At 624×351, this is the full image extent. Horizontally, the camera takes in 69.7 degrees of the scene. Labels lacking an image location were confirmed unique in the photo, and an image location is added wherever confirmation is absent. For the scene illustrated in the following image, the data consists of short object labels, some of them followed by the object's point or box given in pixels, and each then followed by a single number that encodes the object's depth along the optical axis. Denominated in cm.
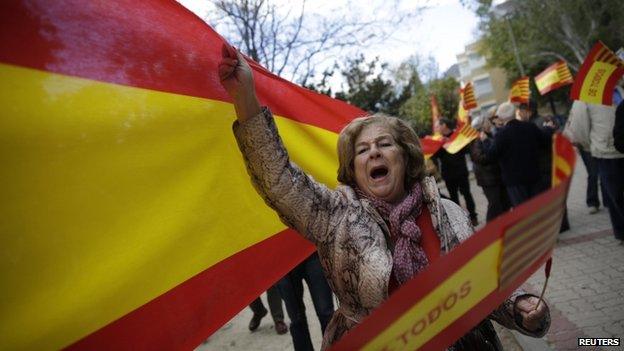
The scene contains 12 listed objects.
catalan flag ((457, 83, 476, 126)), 904
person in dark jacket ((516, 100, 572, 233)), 582
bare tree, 1121
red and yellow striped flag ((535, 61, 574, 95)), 1042
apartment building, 6125
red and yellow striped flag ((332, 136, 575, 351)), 104
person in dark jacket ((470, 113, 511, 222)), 652
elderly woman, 153
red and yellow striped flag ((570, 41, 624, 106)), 412
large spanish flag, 120
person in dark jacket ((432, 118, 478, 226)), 798
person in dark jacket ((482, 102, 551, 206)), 566
